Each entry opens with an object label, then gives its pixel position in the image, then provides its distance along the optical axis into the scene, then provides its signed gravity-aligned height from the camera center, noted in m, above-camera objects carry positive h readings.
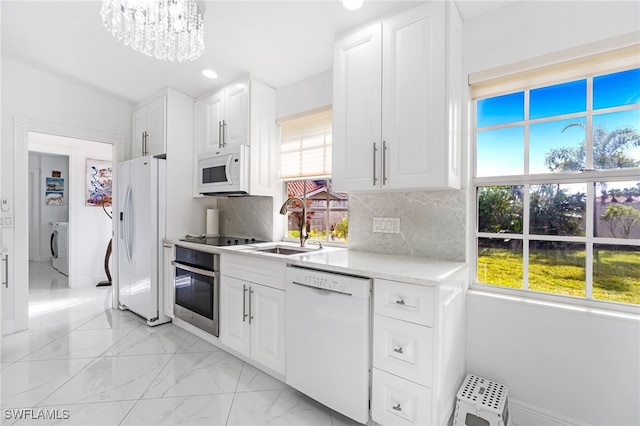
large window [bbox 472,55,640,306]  1.47 +0.16
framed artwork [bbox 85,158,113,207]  4.62 +0.46
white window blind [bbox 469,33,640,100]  1.44 +0.83
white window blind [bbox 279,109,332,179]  2.62 +0.64
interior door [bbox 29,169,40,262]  6.22 -0.13
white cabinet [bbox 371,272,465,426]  1.32 -0.70
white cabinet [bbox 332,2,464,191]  1.63 +0.69
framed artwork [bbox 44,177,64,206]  6.27 +0.39
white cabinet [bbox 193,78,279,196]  2.71 +0.86
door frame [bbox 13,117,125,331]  2.88 +0.00
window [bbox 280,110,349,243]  2.61 +0.34
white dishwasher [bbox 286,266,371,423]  1.51 -0.74
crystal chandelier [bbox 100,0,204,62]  1.62 +1.12
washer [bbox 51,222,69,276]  5.30 -0.73
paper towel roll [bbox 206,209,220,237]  3.34 -0.15
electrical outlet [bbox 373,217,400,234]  2.13 -0.10
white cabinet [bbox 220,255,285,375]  1.98 -0.81
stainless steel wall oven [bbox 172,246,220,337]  2.44 -0.73
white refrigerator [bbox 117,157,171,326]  2.96 -0.25
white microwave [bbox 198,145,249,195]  2.69 +0.40
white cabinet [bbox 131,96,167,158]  3.08 +0.94
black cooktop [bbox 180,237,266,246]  2.71 -0.31
